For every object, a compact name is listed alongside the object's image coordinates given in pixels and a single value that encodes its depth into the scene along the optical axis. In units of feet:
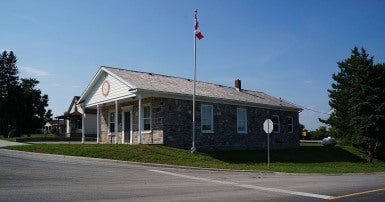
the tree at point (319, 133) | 188.77
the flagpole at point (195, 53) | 77.71
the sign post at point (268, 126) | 68.90
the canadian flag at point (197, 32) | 77.25
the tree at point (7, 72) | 217.97
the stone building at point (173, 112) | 78.84
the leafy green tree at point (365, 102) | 100.42
